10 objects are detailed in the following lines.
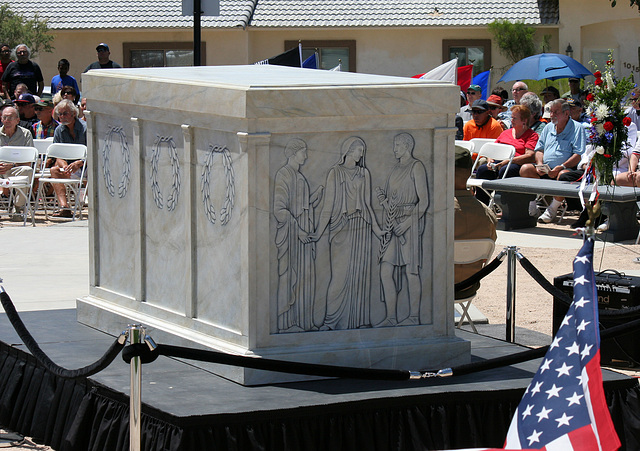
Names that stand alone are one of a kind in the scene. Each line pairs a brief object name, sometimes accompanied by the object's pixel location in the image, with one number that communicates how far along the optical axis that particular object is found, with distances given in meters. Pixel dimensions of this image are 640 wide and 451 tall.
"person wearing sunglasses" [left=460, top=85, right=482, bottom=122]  19.17
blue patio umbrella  21.72
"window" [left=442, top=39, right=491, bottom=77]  29.75
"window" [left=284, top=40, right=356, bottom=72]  29.92
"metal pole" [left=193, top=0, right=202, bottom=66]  12.65
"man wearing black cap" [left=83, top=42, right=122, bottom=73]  18.94
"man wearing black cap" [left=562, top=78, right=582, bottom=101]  19.46
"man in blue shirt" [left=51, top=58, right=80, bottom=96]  19.94
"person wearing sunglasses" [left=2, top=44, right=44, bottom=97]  20.17
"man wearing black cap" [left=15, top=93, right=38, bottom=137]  16.89
